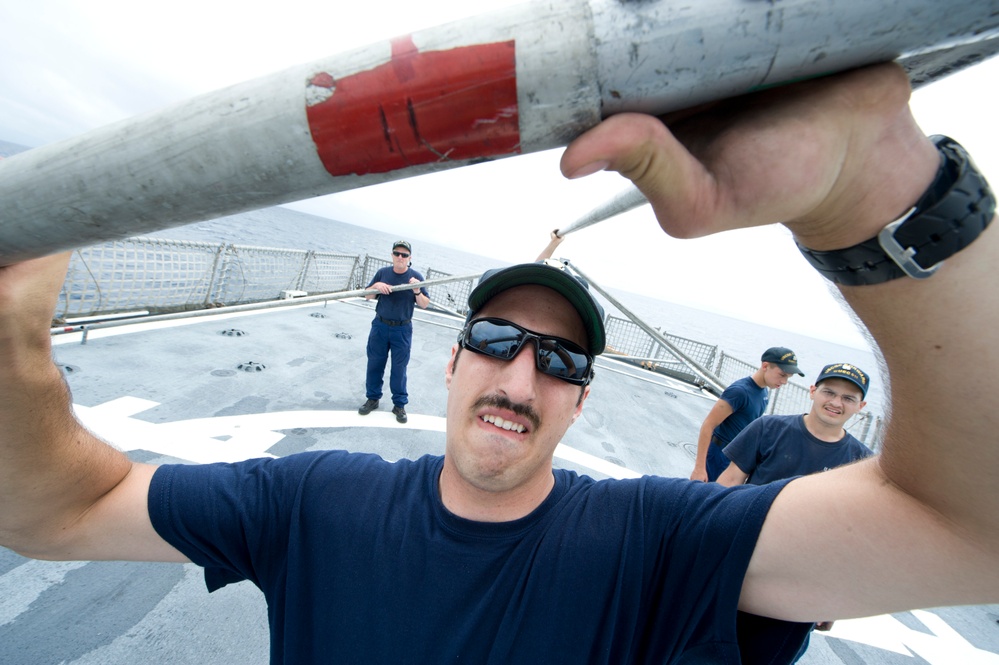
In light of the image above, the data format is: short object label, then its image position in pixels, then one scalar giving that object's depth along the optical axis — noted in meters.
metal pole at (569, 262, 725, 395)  3.06
